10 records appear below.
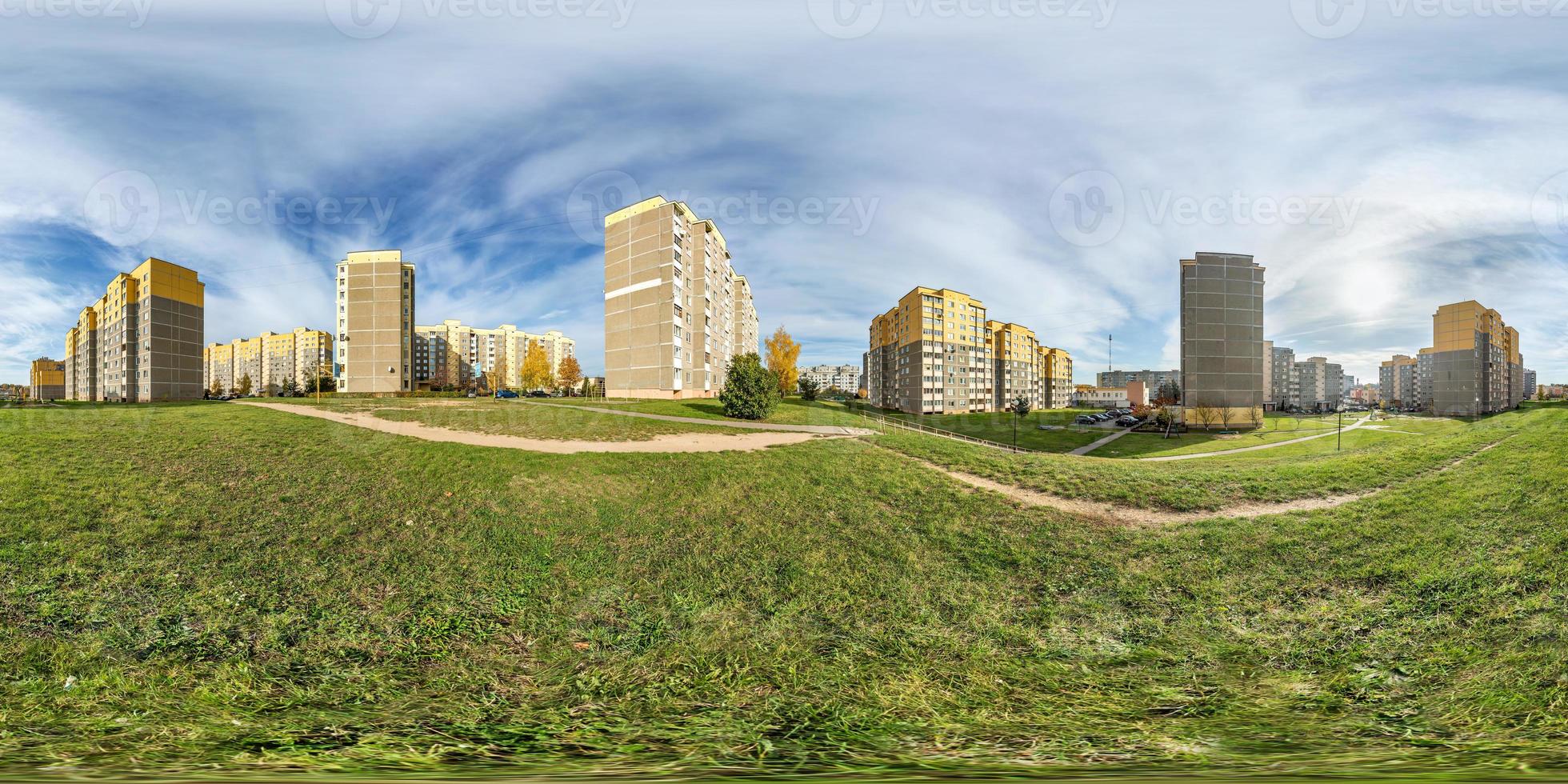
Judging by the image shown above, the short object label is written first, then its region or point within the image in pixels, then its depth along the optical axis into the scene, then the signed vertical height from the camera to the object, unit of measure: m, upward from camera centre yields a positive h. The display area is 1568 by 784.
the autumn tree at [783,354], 41.75 +3.38
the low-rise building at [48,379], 44.22 +1.39
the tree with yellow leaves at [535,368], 47.00 +2.40
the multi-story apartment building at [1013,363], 49.38 +3.12
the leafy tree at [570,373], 52.42 +2.18
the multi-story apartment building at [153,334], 27.86 +3.54
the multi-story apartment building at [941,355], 42.50 +3.40
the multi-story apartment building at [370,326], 37.53 +5.14
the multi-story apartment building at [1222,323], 24.19 +3.37
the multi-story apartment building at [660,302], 30.61 +5.95
